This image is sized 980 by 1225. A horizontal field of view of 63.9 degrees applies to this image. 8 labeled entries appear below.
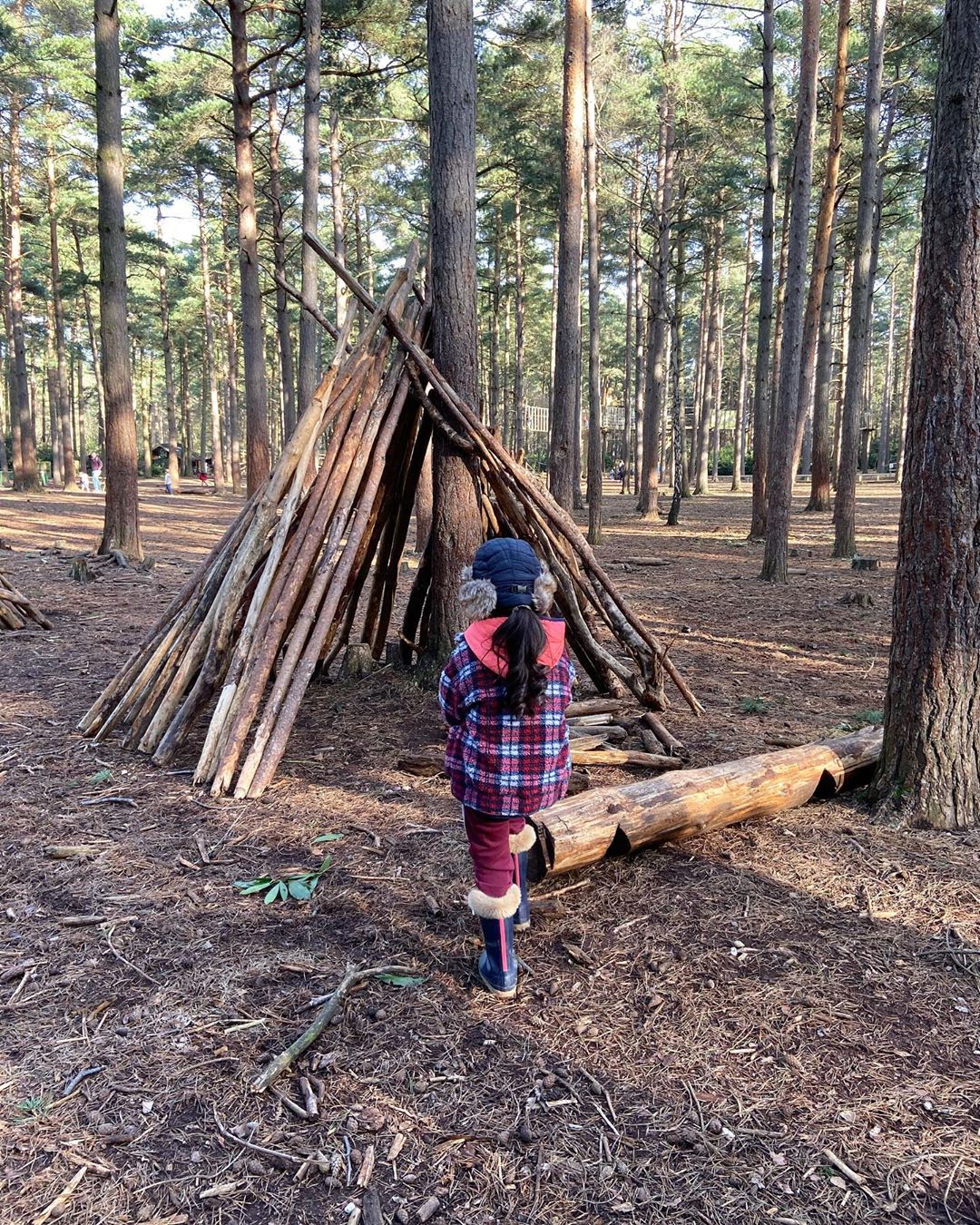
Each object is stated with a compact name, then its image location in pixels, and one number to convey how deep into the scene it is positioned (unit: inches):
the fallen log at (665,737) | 185.5
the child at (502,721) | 103.4
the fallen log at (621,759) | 177.5
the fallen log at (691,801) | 131.2
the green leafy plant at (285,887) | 129.3
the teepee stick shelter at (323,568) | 176.4
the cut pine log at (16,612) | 302.0
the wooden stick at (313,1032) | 89.3
